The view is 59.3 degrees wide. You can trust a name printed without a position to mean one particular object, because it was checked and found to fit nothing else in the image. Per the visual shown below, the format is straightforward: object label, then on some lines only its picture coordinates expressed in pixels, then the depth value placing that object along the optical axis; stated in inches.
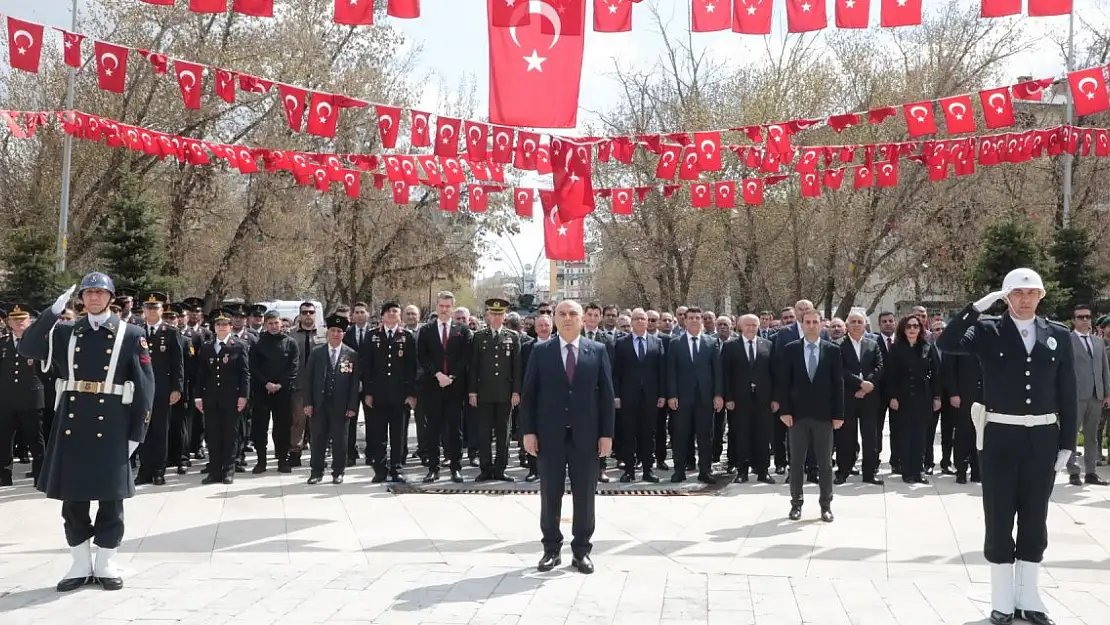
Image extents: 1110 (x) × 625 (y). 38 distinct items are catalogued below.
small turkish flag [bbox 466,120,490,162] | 525.7
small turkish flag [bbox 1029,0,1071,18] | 322.3
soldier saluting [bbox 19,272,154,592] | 244.1
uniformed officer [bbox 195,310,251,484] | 424.2
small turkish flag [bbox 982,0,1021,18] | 317.9
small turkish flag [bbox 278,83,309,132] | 466.6
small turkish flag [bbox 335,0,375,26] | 335.9
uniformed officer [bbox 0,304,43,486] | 415.5
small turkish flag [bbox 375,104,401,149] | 497.0
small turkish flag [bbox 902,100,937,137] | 475.2
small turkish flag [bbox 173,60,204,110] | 450.6
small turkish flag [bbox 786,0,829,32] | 345.7
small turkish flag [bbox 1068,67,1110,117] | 408.8
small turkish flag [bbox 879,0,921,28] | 334.0
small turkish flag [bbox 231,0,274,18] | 329.7
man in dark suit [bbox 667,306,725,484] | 432.8
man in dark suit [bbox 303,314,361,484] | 427.5
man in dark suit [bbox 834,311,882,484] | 430.9
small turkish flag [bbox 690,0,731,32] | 339.3
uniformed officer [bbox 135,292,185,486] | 414.3
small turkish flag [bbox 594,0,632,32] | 351.3
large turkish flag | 376.5
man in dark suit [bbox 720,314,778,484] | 431.2
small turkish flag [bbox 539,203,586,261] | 641.6
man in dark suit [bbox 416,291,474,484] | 436.8
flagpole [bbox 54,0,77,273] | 751.1
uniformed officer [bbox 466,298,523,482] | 428.8
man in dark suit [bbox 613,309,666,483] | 440.8
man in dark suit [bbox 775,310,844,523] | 343.6
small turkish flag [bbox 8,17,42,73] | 386.3
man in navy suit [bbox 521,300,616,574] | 272.5
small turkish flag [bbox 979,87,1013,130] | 454.9
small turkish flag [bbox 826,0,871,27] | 334.6
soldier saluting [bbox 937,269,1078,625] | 225.5
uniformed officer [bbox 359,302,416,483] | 426.3
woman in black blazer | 434.0
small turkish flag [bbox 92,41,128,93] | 417.1
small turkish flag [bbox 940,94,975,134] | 460.4
